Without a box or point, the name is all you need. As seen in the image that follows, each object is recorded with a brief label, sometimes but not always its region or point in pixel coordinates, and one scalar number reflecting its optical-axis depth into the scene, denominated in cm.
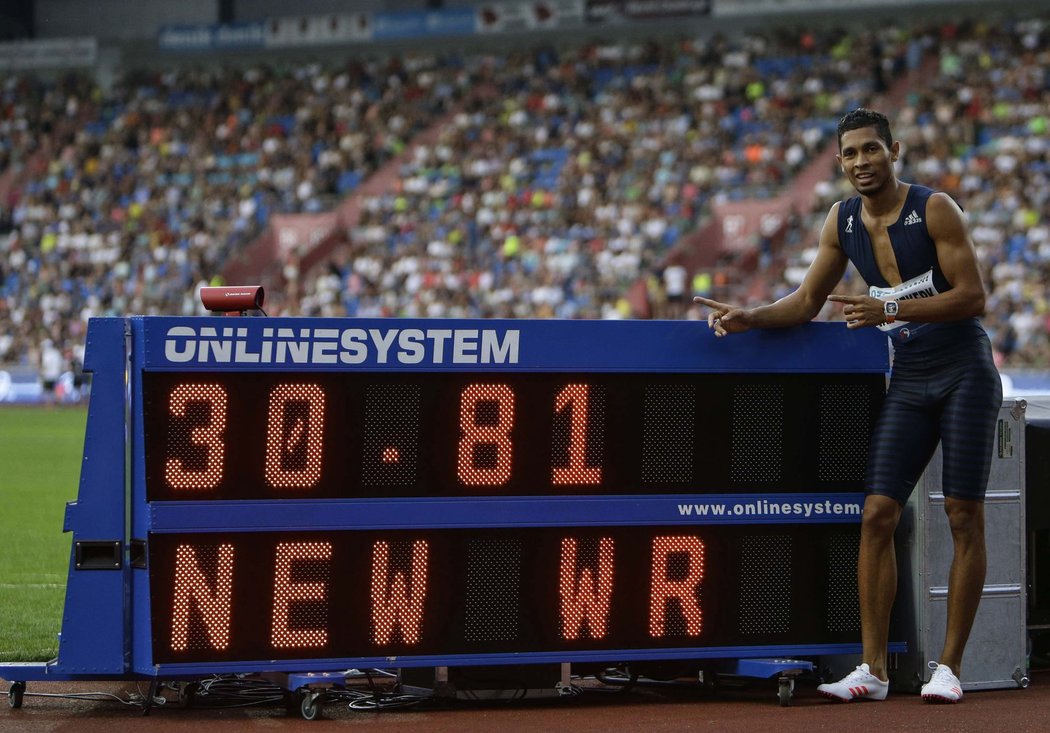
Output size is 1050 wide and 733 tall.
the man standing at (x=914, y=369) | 1185
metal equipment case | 1262
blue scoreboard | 1127
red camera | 1170
